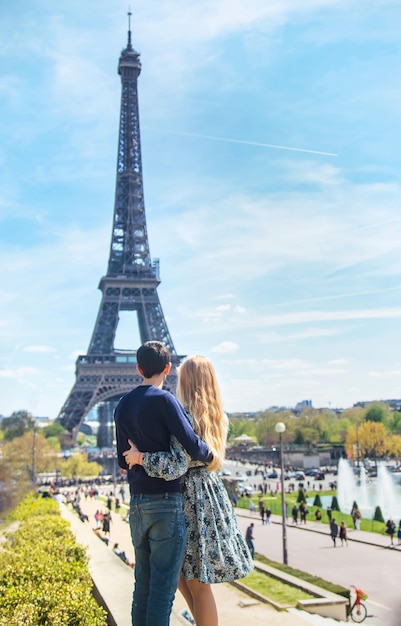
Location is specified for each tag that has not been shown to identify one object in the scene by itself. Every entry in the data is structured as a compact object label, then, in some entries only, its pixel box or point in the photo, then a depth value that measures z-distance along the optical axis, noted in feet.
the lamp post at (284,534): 75.37
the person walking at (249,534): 80.21
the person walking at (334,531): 88.79
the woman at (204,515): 15.76
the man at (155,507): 15.39
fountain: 136.70
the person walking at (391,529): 88.63
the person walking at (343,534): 89.71
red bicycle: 50.98
